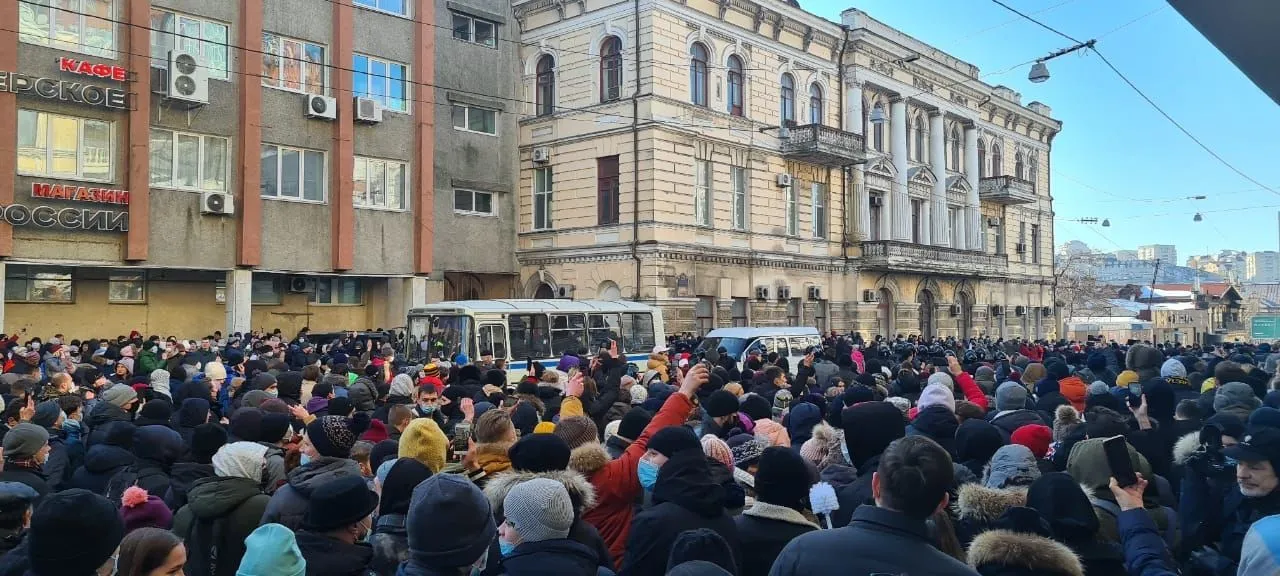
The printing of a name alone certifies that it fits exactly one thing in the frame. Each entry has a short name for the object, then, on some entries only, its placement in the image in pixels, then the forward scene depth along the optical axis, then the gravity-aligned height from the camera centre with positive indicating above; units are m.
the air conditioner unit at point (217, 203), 23.72 +2.71
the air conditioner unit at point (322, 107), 25.75 +5.80
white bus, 19.31 -0.58
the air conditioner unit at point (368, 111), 26.72 +5.88
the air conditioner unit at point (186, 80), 22.77 +5.84
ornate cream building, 29.02 +5.20
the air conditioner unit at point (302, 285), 27.47 +0.61
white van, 21.55 -0.91
